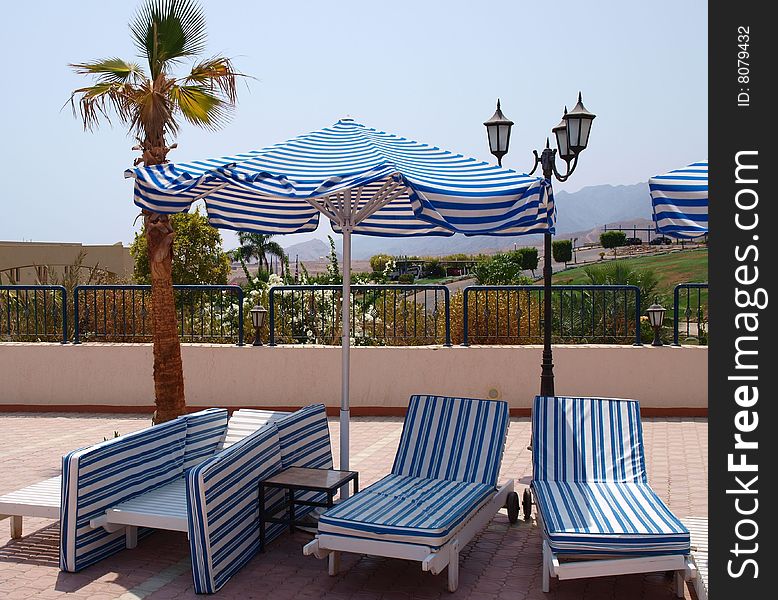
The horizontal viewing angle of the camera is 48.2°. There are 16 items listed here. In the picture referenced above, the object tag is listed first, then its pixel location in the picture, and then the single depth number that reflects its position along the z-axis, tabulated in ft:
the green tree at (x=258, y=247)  226.99
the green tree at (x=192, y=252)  74.28
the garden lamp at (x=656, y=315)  38.29
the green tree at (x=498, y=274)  63.52
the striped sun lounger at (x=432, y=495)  18.10
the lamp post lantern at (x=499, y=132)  33.63
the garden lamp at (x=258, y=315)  39.73
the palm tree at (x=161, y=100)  31.91
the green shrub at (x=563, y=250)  223.30
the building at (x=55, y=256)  137.28
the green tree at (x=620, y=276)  48.83
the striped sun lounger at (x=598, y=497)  17.37
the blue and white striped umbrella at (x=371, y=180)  19.77
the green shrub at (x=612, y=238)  240.32
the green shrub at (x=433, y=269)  192.95
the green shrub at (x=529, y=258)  192.39
